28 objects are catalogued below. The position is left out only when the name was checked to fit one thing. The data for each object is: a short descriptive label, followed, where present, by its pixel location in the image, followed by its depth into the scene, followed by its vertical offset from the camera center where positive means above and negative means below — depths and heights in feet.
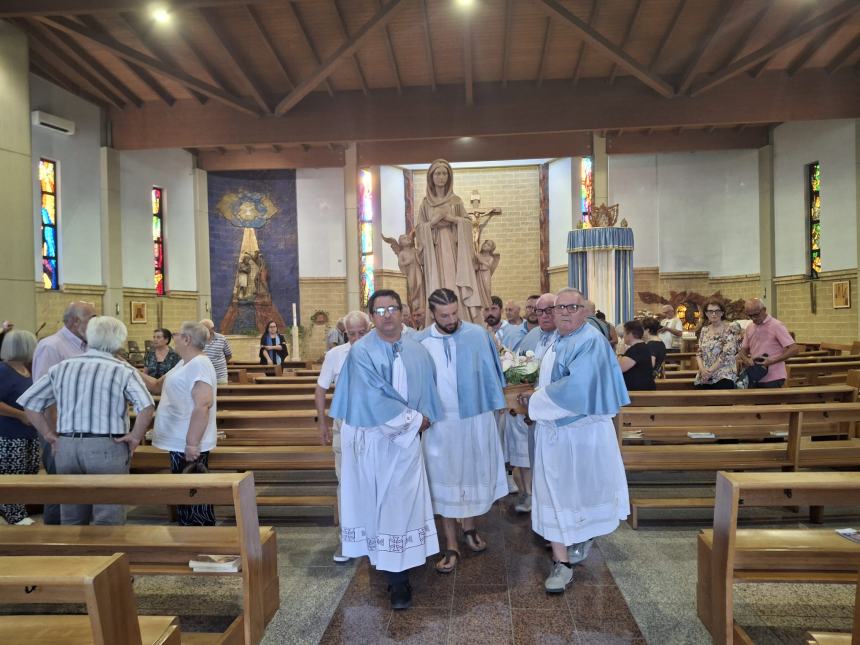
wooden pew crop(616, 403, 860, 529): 14.38 -3.21
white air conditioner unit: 36.89 +11.93
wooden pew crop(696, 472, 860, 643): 8.46 -3.35
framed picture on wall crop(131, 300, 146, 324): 46.60 +0.55
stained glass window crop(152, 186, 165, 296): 51.39 +6.98
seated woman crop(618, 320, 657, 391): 17.25 -1.40
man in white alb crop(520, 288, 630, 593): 10.90 -2.33
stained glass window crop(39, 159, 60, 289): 39.14 +6.24
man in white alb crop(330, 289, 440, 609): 10.59 -2.37
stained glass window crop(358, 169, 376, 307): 58.70 +8.27
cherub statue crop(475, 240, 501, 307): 22.99 +1.74
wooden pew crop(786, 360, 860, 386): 28.02 -2.92
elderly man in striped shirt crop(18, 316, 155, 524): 11.11 -1.53
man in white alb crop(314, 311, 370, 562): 13.23 -1.19
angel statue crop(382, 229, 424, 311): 22.48 +1.75
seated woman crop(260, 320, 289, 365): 36.99 -1.70
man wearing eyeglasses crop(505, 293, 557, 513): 15.08 -2.99
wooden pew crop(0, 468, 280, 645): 9.00 -3.20
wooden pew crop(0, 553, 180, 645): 5.32 -2.38
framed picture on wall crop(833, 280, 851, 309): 46.06 +1.01
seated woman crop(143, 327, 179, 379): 20.22 -1.26
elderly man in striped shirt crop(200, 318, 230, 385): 22.93 -1.25
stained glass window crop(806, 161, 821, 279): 49.83 +7.65
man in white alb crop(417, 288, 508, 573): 12.31 -2.18
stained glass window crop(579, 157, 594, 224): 56.75 +11.87
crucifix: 60.34 +9.73
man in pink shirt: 19.89 -1.10
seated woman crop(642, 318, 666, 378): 19.39 -1.07
